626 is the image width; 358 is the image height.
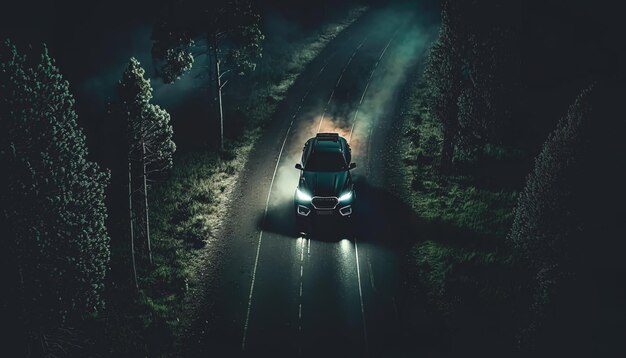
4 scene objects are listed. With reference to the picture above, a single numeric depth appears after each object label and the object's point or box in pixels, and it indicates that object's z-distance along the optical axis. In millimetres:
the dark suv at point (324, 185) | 18797
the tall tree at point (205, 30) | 22609
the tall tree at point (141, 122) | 14930
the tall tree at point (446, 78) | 19625
